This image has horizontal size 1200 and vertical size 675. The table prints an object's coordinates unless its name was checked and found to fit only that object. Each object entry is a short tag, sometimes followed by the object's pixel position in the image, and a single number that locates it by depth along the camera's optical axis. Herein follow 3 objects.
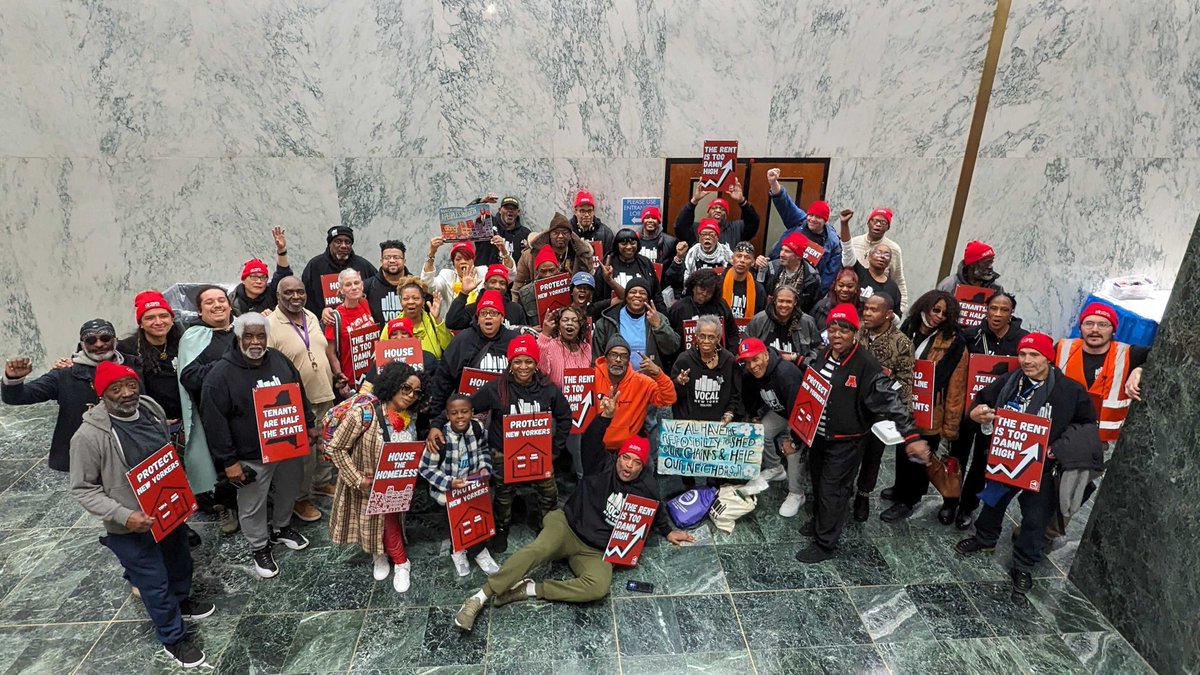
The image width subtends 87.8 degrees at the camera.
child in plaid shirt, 4.96
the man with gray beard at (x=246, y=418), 4.88
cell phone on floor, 5.21
